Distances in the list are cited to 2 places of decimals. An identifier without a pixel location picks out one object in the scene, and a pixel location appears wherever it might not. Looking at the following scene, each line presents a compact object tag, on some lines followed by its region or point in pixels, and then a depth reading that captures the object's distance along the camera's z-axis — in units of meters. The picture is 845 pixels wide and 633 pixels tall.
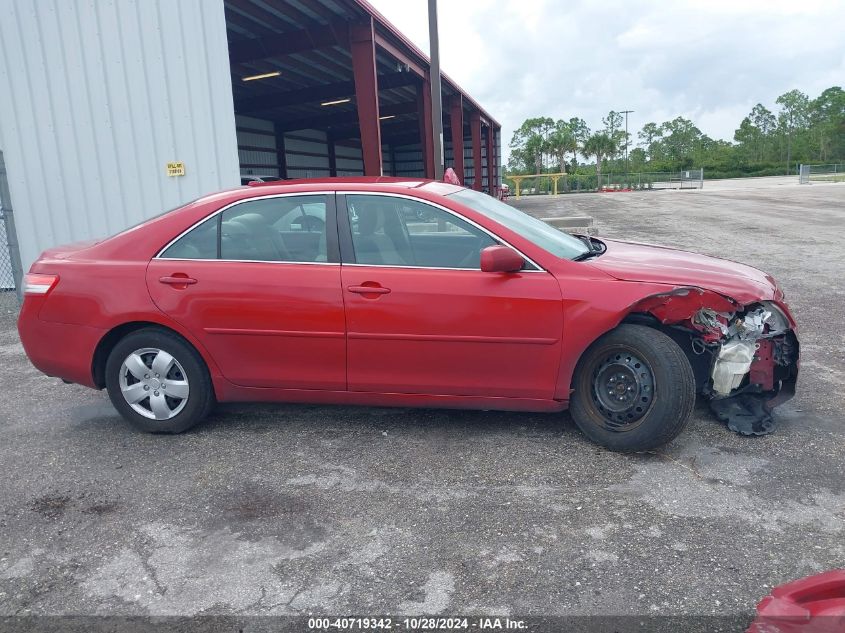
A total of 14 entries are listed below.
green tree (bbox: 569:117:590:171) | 81.88
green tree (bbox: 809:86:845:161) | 78.19
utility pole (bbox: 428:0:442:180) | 11.79
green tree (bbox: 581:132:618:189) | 77.25
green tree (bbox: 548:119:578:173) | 81.62
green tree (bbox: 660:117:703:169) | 91.75
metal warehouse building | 8.67
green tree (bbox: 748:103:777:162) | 85.25
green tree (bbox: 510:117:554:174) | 82.06
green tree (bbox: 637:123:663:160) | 95.81
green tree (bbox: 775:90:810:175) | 85.88
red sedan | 3.63
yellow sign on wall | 8.99
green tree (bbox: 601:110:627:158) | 82.94
